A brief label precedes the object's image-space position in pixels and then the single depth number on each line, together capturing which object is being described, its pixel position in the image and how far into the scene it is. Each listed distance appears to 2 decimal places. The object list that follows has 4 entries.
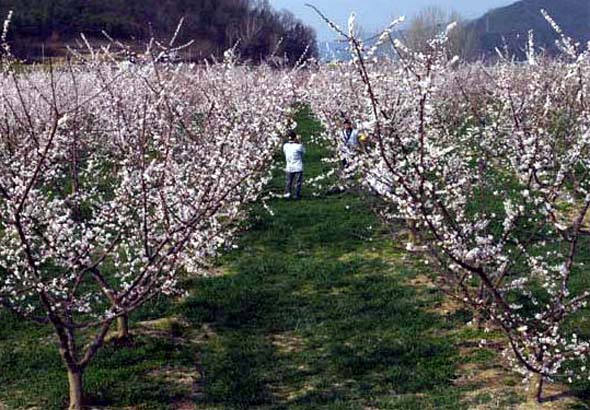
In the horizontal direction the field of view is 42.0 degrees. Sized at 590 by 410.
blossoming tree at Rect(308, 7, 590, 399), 4.67
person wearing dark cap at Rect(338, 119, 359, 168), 10.18
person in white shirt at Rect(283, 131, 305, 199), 12.74
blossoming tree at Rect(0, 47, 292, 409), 5.25
